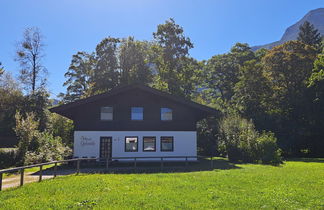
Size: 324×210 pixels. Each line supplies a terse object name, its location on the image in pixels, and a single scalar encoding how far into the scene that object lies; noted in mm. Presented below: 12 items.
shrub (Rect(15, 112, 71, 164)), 18672
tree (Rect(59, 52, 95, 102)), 48188
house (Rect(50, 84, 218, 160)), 20297
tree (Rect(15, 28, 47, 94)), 35594
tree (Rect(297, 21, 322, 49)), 50688
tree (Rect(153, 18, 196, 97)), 39906
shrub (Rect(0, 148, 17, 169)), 18500
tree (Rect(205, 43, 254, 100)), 48562
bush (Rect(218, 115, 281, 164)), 20297
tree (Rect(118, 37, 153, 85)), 40250
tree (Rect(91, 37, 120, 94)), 39500
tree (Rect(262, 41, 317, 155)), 34281
